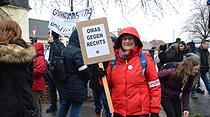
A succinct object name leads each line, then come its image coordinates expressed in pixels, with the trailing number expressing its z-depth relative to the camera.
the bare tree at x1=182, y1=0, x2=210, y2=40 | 36.41
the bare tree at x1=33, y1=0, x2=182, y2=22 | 7.95
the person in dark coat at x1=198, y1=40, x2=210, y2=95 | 7.70
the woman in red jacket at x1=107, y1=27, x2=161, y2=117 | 2.80
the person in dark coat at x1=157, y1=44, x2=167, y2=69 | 7.88
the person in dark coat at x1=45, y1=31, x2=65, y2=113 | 5.06
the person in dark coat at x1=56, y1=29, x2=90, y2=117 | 3.93
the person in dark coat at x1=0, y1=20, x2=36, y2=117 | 2.35
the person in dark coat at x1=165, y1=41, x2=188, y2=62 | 6.96
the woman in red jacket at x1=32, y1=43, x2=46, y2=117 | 4.38
